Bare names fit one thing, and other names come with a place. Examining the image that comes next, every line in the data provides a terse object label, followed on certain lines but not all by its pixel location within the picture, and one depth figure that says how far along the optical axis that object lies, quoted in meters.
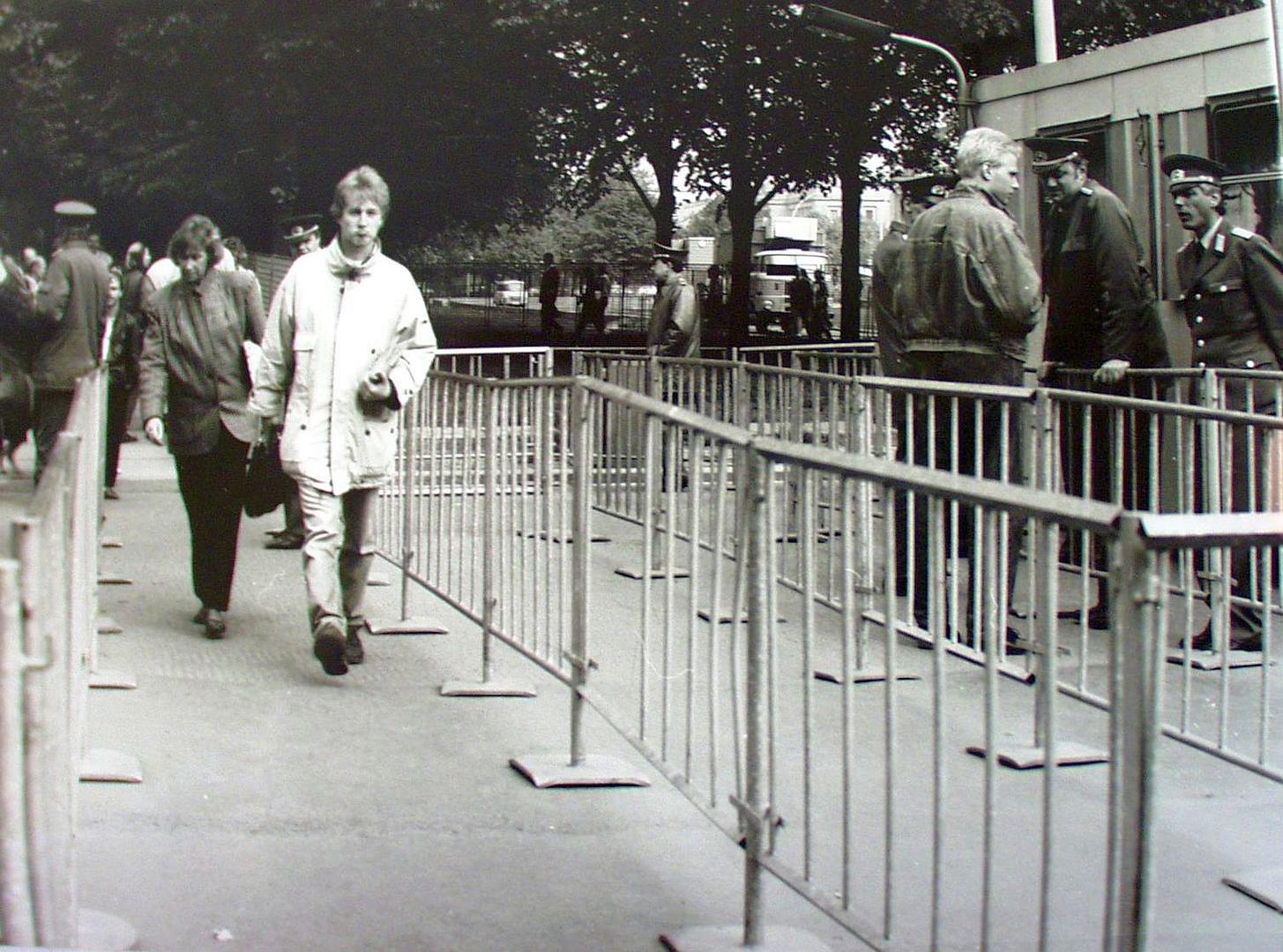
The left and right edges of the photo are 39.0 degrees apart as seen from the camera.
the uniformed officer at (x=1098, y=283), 7.91
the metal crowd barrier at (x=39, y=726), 2.28
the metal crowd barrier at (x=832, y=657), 2.40
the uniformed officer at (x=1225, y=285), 7.63
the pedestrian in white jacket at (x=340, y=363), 6.11
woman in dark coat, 6.97
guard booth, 8.03
